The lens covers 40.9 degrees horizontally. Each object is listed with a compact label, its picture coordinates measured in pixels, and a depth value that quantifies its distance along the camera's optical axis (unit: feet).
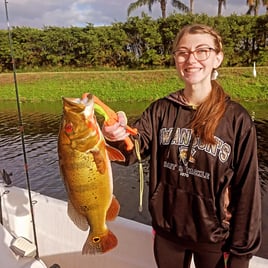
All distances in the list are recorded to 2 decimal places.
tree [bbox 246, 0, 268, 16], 94.94
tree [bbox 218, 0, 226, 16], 95.43
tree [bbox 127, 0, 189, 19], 91.71
